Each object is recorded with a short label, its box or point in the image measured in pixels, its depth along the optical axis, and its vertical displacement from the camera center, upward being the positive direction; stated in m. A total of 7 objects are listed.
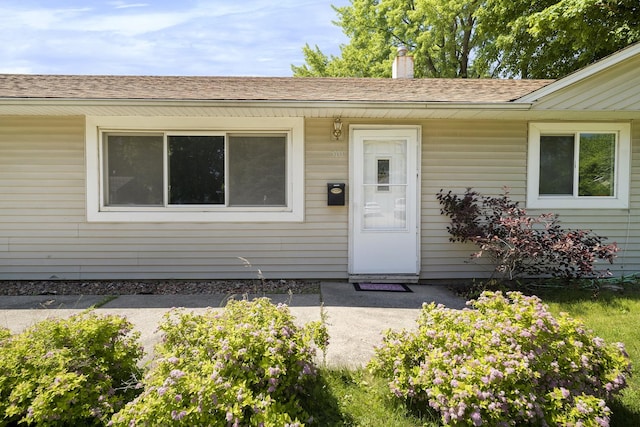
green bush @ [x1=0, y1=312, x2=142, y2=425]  1.99 -0.95
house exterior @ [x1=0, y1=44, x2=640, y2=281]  5.63 +0.17
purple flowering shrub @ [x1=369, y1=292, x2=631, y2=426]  1.94 -0.91
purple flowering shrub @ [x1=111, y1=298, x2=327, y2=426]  1.88 -0.90
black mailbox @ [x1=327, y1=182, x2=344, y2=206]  5.70 +0.05
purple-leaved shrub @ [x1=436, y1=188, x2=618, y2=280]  4.86 -0.50
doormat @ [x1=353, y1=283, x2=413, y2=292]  5.40 -1.23
